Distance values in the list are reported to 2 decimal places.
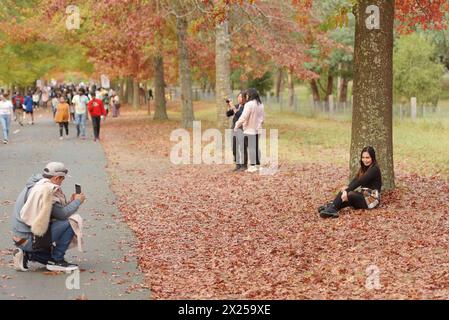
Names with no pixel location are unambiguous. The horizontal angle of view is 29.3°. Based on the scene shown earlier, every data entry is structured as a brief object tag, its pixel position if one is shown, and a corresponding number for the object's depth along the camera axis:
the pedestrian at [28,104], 41.91
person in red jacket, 28.45
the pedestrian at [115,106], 48.81
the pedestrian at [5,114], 29.06
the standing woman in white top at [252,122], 17.83
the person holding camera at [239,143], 18.23
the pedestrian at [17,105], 45.50
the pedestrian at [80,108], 29.73
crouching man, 8.94
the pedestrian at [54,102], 45.53
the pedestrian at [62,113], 29.72
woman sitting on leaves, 11.88
